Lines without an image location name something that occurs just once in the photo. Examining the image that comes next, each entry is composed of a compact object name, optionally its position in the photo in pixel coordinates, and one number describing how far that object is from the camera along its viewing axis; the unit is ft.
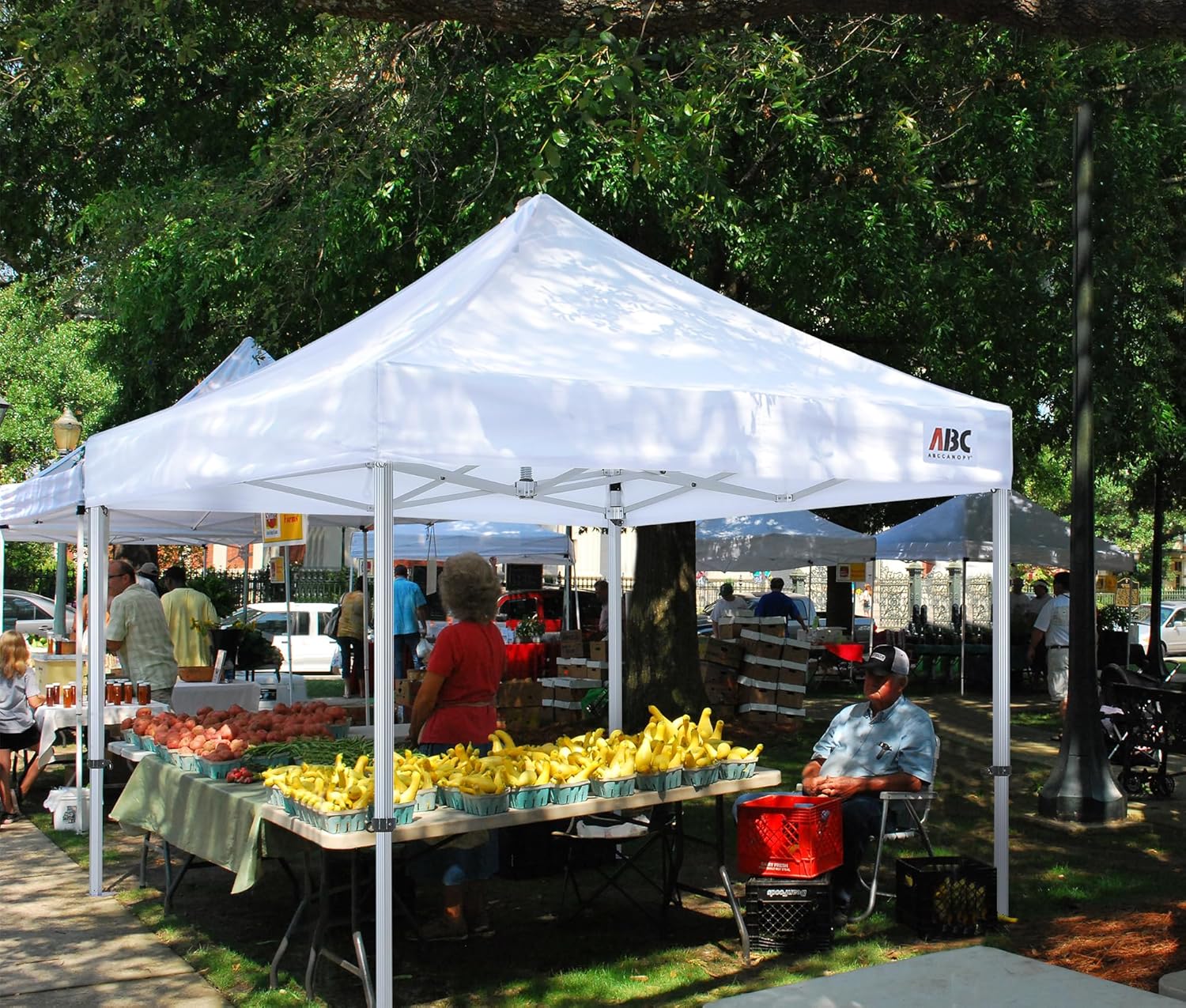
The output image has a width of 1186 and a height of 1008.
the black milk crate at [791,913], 20.59
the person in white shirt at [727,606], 68.47
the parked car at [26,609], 92.94
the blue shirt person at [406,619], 55.57
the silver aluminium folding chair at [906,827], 22.02
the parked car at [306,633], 87.56
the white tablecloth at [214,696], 35.99
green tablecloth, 19.89
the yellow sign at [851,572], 72.69
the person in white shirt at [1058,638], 52.90
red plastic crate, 20.70
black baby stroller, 33.50
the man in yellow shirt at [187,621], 40.93
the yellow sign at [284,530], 27.53
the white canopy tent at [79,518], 30.45
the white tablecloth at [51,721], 34.41
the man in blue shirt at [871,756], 22.34
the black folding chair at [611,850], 22.38
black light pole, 30.94
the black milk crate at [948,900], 21.17
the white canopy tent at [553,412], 16.63
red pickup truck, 90.63
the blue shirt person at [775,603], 66.90
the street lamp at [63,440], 53.88
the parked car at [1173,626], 113.19
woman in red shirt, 20.93
